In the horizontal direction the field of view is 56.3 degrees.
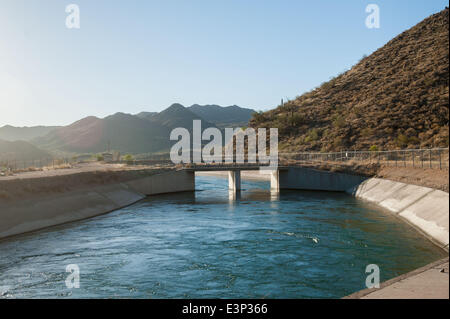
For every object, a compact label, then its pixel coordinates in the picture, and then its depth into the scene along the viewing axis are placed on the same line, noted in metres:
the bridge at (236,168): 63.59
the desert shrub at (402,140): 72.12
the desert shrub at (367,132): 81.26
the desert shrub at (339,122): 90.56
